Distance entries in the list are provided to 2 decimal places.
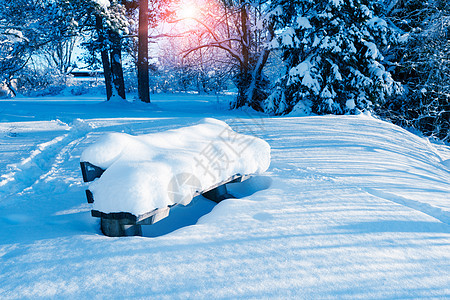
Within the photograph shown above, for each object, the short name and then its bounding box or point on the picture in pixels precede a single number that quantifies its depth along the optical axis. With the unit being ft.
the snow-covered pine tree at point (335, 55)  34.60
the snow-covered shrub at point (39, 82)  93.20
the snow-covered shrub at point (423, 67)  37.47
